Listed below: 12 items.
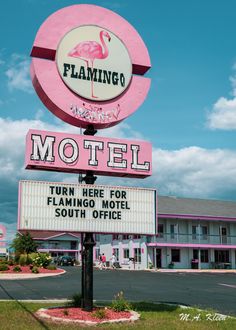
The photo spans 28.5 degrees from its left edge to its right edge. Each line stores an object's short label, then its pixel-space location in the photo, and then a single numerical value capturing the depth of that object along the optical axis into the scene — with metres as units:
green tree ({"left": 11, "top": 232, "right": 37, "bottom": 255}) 50.88
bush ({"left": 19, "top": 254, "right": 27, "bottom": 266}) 37.50
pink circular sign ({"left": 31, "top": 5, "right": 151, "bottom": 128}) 12.15
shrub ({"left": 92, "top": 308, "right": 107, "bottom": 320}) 11.07
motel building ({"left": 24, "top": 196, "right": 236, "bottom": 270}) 43.91
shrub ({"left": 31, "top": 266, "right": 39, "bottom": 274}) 32.06
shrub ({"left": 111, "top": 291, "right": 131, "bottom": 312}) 11.92
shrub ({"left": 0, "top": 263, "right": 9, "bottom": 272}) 32.98
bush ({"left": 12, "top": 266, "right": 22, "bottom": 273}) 32.53
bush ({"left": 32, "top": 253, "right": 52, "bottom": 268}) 36.88
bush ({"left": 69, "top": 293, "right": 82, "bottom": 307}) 12.46
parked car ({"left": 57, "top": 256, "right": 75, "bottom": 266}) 57.66
